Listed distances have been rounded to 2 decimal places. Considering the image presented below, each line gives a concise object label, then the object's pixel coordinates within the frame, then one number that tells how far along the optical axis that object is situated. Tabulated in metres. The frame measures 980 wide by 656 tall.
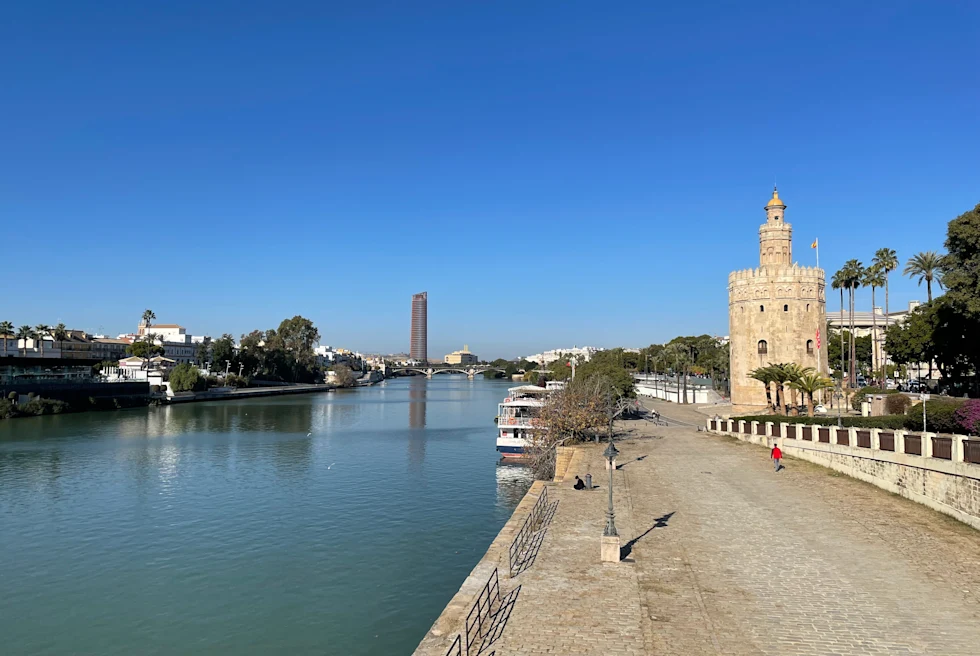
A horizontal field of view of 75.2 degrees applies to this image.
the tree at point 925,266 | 57.81
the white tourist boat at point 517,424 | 42.81
